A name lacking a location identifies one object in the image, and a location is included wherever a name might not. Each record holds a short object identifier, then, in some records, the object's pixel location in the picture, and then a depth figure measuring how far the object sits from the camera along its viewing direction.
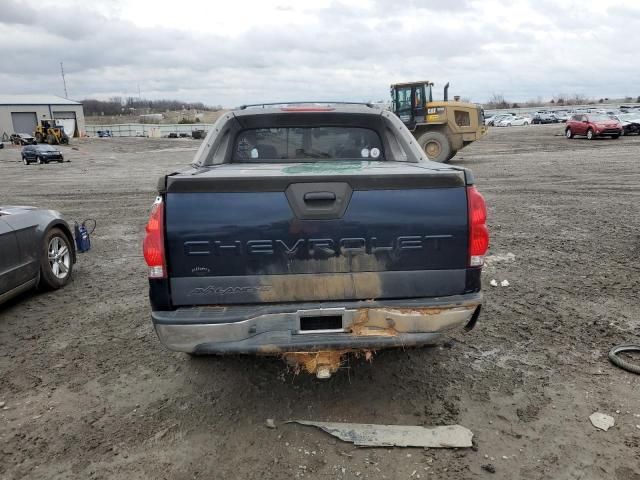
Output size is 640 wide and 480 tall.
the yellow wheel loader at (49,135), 49.25
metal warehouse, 68.69
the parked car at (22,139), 49.91
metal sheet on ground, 3.08
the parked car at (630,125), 31.69
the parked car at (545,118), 65.56
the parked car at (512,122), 65.17
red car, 28.86
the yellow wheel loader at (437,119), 19.38
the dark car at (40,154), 31.20
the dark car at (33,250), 5.14
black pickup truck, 2.93
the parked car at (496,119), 66.46
